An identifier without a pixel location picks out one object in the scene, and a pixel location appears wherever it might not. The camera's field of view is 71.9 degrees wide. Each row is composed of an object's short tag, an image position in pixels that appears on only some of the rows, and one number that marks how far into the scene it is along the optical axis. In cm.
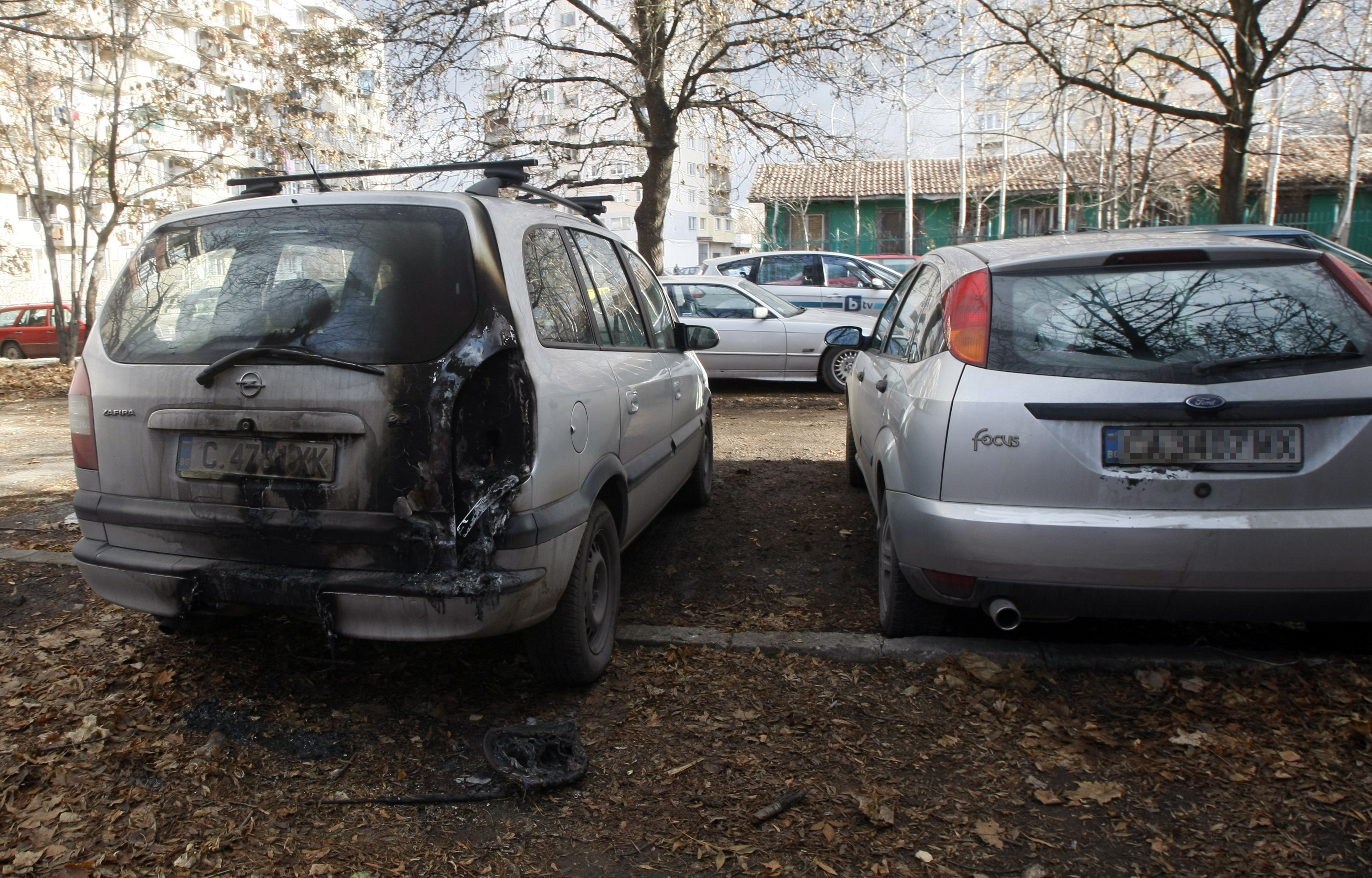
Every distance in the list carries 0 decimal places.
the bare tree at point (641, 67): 1502
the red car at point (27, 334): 2741
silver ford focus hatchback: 296
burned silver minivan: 287
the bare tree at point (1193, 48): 1259
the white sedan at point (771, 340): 1215
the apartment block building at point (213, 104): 1683
